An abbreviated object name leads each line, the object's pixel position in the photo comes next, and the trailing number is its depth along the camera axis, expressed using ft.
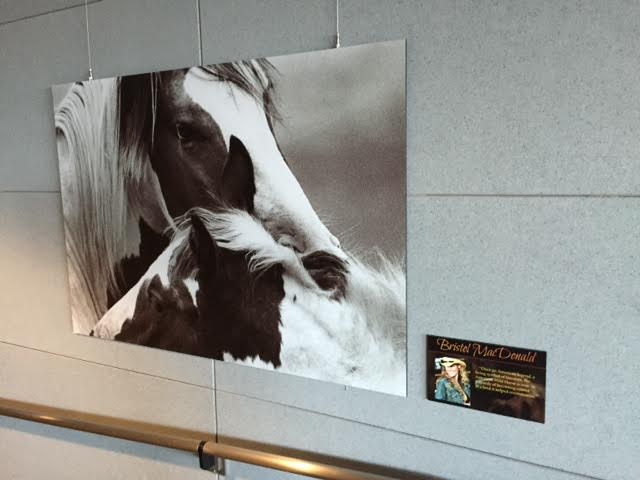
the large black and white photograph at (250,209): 5.15
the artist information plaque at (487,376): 4.70
